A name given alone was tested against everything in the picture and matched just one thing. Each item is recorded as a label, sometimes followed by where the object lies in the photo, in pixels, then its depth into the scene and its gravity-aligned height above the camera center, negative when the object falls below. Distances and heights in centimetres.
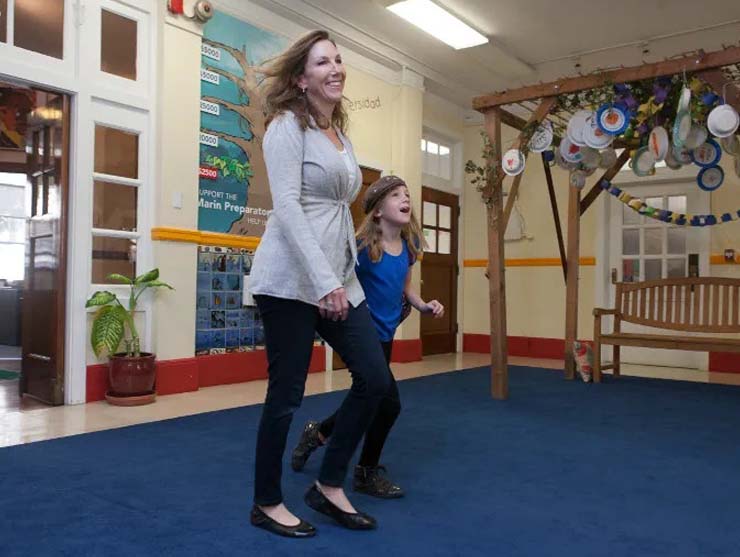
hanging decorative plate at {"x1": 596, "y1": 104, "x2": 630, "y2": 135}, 417 +108
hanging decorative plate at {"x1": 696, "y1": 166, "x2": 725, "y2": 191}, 497 +84
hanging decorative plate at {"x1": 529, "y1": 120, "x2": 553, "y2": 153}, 460 +105
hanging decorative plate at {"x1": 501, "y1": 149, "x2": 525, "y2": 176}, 451 +85
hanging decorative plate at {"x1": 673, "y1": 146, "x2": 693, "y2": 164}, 436 +91
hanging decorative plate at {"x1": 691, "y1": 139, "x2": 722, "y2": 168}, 437 +91
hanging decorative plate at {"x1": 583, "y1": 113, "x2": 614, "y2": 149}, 432 +100
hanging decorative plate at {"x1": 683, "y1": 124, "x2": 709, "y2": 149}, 414 +97
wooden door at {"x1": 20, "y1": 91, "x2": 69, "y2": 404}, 401 +17
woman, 171 +3
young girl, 223 +3
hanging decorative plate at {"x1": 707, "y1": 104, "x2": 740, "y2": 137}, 369 +95
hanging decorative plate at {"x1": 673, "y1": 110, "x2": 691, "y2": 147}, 390 +97
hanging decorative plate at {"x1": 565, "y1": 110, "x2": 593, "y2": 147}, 442 +109
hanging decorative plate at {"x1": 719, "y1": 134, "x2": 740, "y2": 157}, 430 +95
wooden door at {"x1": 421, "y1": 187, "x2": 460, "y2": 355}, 739 +20
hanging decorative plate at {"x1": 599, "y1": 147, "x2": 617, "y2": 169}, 510 +102
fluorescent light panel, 524 +222
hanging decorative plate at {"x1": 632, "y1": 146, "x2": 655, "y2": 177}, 466 +90
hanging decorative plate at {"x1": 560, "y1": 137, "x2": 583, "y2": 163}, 472 +98
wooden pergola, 384 +121
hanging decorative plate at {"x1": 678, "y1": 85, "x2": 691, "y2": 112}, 383 +111
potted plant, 394 -43
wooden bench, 512 -22
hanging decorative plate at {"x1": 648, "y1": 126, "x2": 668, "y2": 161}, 425 +95
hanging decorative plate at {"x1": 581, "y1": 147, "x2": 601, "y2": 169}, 475 +95
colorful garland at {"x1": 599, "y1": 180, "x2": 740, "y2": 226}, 528 +61
